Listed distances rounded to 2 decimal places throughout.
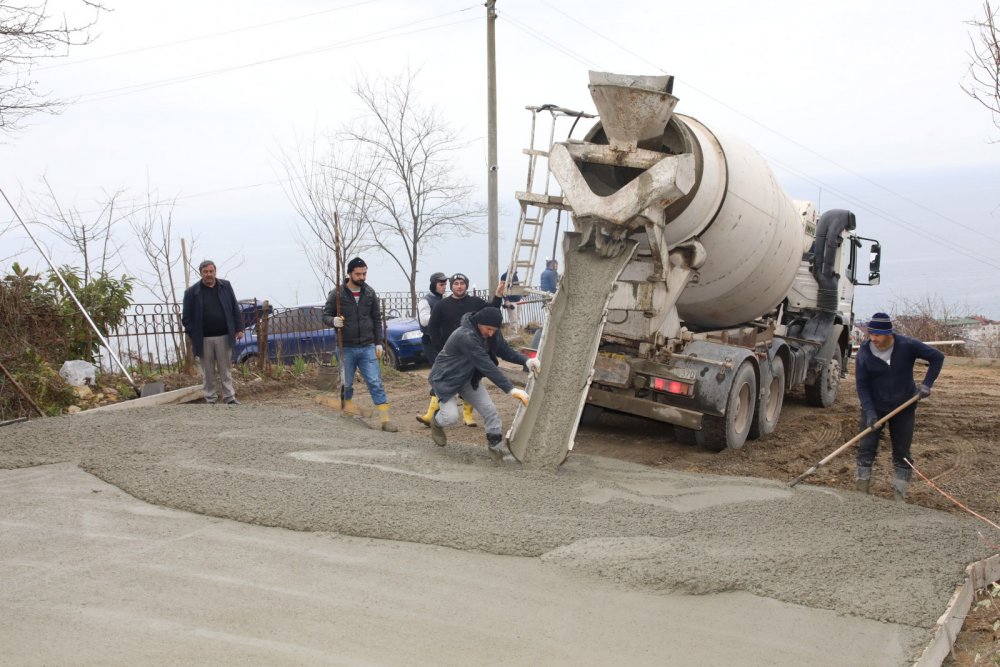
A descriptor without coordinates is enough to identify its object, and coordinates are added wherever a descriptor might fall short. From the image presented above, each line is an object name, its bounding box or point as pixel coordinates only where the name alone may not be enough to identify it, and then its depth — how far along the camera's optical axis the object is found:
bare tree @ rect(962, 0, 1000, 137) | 5.91
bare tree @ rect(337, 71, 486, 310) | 21.52
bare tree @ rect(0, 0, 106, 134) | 9.89
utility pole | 17.94
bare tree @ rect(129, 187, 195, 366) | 12.54
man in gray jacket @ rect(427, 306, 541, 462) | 7.64
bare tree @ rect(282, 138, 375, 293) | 20.67
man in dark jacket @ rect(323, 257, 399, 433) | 9.32
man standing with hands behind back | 9.58
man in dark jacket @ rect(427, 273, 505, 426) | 9.38
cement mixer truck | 8.02
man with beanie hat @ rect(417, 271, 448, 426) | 9.78
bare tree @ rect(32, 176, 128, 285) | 14.33
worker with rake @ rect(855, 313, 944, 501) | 6.98
